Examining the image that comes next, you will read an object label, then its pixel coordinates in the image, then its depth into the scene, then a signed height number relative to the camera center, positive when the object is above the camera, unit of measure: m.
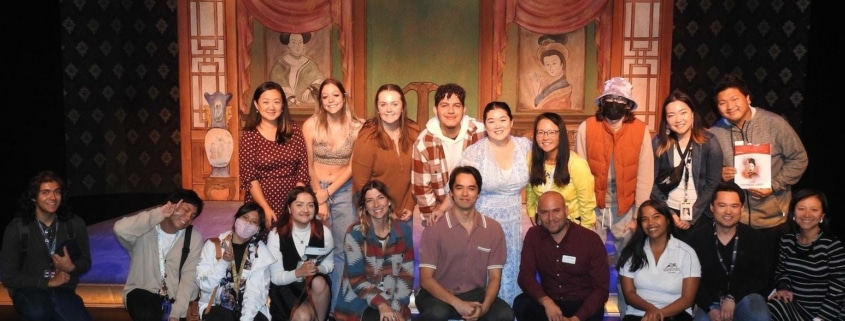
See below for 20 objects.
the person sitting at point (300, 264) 3.62 -0.71
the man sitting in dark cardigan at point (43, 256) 3.73 -0.71
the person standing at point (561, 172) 3.75 -0.26
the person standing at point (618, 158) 3.85 -0.20
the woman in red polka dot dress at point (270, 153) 3.96 -0.20
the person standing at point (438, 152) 3.86 -0.18
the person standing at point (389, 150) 3.88 -0.17
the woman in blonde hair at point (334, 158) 4.02 -0.23
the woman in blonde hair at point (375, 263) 3.63 -0.70
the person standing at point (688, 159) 3.79 -0.20
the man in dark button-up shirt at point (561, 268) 3.52 -0.71
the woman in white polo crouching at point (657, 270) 3.52 -0.70
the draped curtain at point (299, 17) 7.34 +0.95
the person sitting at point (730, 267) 3.60 -0.70
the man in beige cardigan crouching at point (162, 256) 3.67 -0.69
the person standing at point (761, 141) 3.96 -0.12
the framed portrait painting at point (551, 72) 7.29 +0.44
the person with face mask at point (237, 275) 3.58 -0.75
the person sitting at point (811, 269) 3.56 -0.70
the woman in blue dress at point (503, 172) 3.78 -0.27
